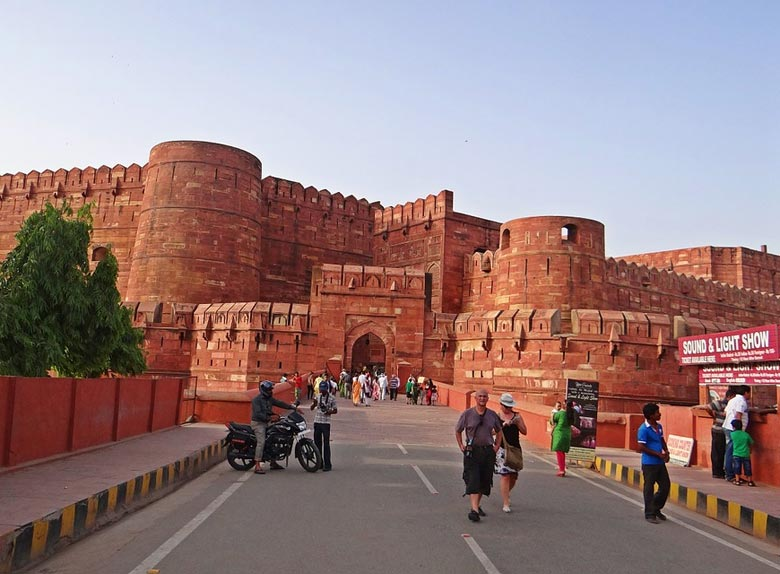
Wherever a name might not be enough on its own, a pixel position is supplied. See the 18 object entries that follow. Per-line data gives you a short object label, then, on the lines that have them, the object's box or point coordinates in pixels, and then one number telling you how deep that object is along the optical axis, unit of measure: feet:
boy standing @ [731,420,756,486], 26.20
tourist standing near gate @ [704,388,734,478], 28.12
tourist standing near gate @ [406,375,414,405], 74.55
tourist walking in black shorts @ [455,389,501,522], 19.30
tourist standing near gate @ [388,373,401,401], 79.30
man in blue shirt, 20.29
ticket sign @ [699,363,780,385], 28.68
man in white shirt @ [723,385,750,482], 26.81
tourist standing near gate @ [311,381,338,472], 28.58
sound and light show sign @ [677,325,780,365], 28.66
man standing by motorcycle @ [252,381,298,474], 27.55
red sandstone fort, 79.30
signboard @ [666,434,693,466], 32.37
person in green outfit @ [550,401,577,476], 29.71
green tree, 45.27
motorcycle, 27.86
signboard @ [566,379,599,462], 32.99
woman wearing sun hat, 20.85
